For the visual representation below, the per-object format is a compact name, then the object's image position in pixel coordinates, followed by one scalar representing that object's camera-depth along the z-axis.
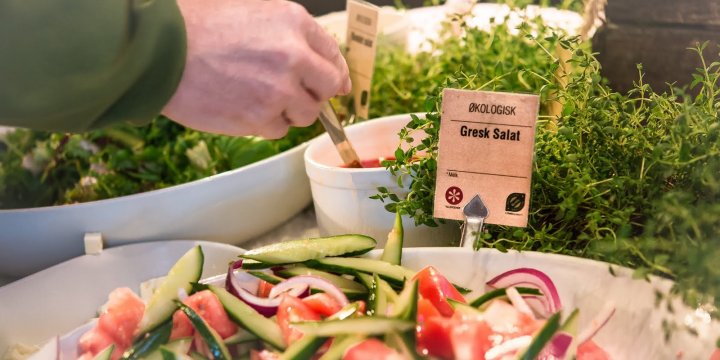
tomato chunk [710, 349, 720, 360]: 0.74
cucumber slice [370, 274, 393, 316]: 0.82
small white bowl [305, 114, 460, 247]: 1.16
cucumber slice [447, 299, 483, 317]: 0.81
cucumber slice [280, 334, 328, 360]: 0.75
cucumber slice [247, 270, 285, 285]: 0.92
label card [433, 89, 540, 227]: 0.96
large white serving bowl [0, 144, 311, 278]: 1.26
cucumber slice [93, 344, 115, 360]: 0.80
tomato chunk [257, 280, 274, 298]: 0.93
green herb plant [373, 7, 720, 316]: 0.74
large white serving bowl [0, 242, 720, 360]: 0.82
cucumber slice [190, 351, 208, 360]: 0.80
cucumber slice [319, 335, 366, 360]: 0.73
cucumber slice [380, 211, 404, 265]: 0.98
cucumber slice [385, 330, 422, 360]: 0.72
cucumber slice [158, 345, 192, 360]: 0.78
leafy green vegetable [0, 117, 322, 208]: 1.44
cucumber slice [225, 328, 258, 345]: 0.82
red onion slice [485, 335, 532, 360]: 0.74
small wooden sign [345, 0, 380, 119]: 1.53
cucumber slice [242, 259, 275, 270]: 0.95
